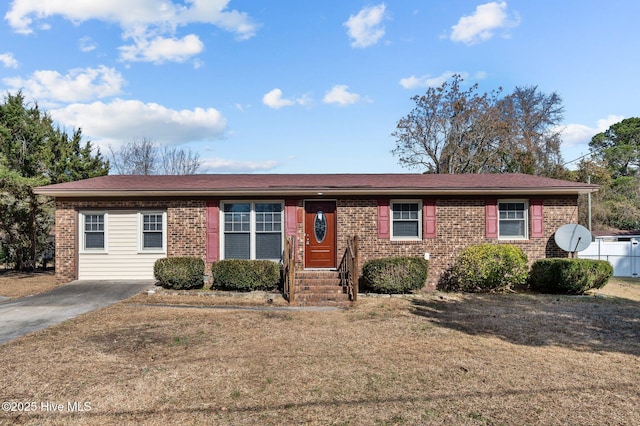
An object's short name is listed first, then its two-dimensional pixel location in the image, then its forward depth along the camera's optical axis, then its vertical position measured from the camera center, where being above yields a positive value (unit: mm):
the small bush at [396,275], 10133 -1348
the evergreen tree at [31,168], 13992 +2380
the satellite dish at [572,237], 10820 -435
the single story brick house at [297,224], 11328 -55
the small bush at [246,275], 10156 -1336
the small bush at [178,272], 10211 -1273
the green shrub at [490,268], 10453 -1226
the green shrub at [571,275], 10250 -1392
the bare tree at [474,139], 27094 +5844
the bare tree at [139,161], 33719 +5255
